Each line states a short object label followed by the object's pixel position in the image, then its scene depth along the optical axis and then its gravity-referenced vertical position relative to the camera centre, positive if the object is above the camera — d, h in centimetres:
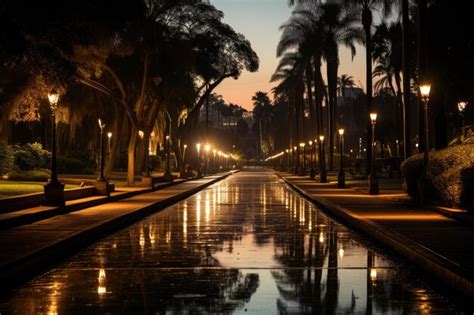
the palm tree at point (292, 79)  10512 +1291
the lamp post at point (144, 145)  5265 +206
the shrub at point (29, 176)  4525 -4
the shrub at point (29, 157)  4979 +113
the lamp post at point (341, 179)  5181 -23
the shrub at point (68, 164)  6194 +84
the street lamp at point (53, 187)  2930 -41
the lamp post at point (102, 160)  3877 +70
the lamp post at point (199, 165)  9287 +122
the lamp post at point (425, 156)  2969 +70
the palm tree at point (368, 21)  6146 +1140
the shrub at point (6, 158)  4197 +87
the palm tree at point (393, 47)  8669 +1416
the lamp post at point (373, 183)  4038 -37
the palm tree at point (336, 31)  7725 +1360
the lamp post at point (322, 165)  6625 +87
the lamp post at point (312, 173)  7694 +22
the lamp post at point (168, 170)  6519 +42
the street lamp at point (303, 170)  9528 +62
